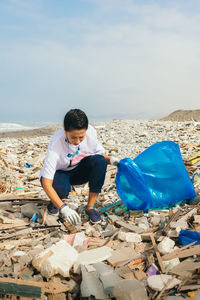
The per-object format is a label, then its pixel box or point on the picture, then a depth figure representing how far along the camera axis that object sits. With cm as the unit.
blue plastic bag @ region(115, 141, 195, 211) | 338
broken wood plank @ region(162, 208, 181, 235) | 279
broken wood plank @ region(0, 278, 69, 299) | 197
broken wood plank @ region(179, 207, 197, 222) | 304
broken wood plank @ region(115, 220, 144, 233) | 288
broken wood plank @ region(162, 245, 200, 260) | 237
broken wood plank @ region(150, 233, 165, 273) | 226
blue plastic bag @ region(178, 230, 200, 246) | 253
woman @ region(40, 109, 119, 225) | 289
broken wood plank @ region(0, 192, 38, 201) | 390
